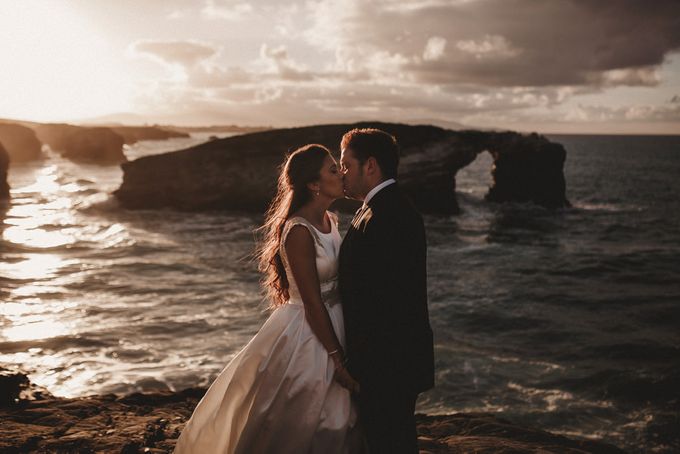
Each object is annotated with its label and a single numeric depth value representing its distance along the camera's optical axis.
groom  3.60
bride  3.79
